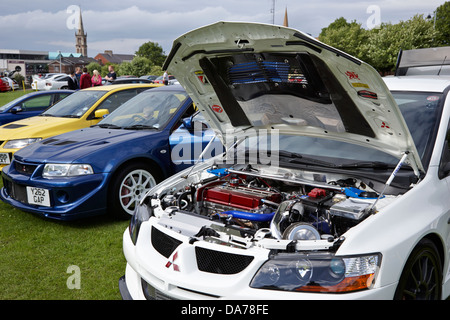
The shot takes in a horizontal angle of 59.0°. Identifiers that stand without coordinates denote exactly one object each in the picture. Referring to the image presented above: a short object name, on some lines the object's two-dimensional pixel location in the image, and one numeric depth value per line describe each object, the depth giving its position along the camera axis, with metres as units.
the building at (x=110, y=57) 115.52
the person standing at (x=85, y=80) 12.98
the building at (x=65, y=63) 97.39
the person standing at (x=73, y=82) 13.57
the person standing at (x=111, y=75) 15.40
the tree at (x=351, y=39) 38.60
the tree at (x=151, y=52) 89.44
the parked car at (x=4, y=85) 31.95
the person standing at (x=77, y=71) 14.75
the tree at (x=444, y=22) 40.41
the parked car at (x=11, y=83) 33.99
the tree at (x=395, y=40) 31.88
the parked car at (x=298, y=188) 2.20
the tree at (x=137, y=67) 51.41
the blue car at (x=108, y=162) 4.66
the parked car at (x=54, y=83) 28.05
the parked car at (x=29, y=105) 9.41
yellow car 6.94
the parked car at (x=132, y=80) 16.44
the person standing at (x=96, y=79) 13.78
